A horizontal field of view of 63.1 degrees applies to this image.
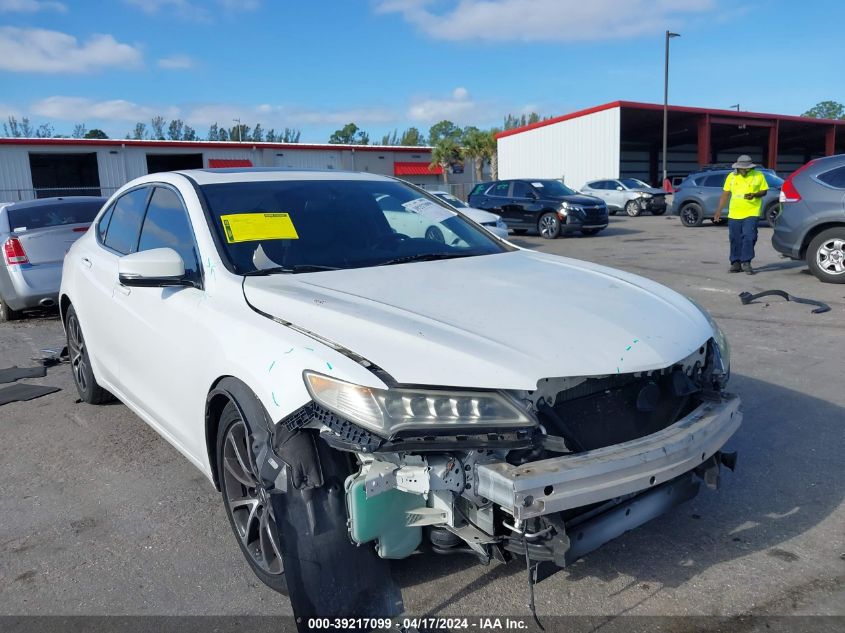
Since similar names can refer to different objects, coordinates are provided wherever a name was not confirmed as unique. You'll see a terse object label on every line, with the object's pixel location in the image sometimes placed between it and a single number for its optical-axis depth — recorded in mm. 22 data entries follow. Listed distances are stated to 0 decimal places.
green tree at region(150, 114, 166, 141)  90462
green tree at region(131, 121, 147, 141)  88444
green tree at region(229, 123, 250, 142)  94762
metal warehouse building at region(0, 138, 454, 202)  34344
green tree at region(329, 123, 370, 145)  118500
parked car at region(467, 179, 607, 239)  17453
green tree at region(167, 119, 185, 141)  92562
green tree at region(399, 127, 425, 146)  115375
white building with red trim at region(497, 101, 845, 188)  33656
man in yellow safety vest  9961
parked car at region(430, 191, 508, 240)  13588
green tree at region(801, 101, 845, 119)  135250
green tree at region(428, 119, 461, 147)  120800
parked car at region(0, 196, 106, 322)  7973
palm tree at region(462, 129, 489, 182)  47969
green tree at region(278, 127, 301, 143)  97312
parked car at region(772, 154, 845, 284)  9227
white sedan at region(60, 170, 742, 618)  2164
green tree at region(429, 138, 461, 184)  47188
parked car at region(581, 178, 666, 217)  25016
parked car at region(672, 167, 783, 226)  19016
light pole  31781
